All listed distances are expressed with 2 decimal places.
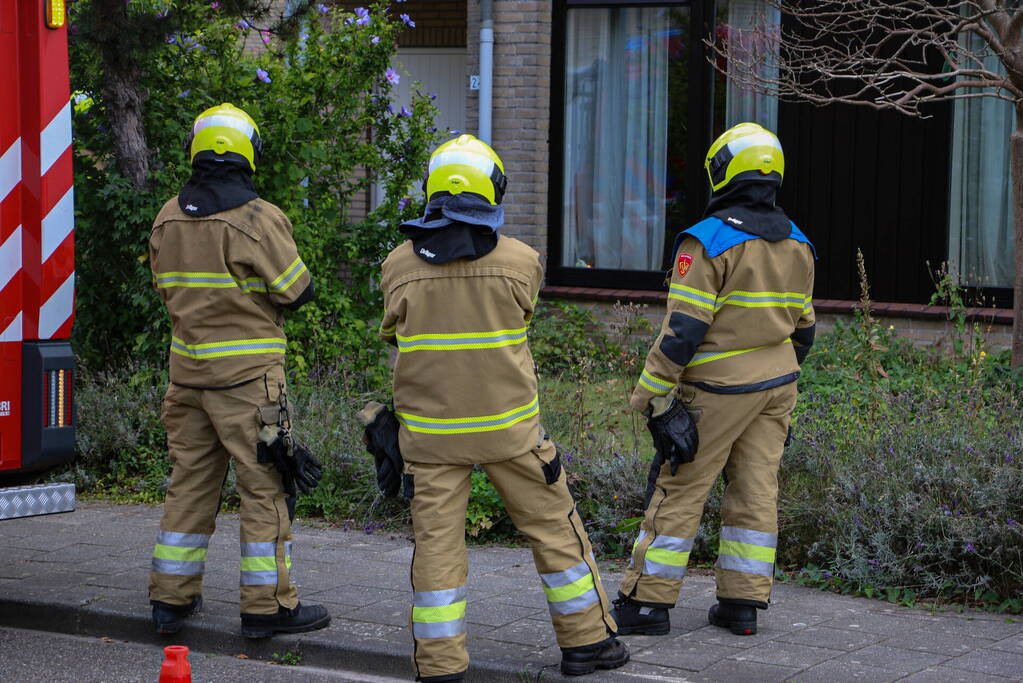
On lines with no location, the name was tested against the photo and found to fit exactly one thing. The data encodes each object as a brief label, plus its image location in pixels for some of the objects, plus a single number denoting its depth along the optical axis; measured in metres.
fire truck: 10.45
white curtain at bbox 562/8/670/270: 22.34
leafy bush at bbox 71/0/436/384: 16.91
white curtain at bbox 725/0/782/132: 20.23
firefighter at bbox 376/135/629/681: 8.95
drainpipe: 22.33
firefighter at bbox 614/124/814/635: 9.85
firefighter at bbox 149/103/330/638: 10.27
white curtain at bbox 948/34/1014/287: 20.03
